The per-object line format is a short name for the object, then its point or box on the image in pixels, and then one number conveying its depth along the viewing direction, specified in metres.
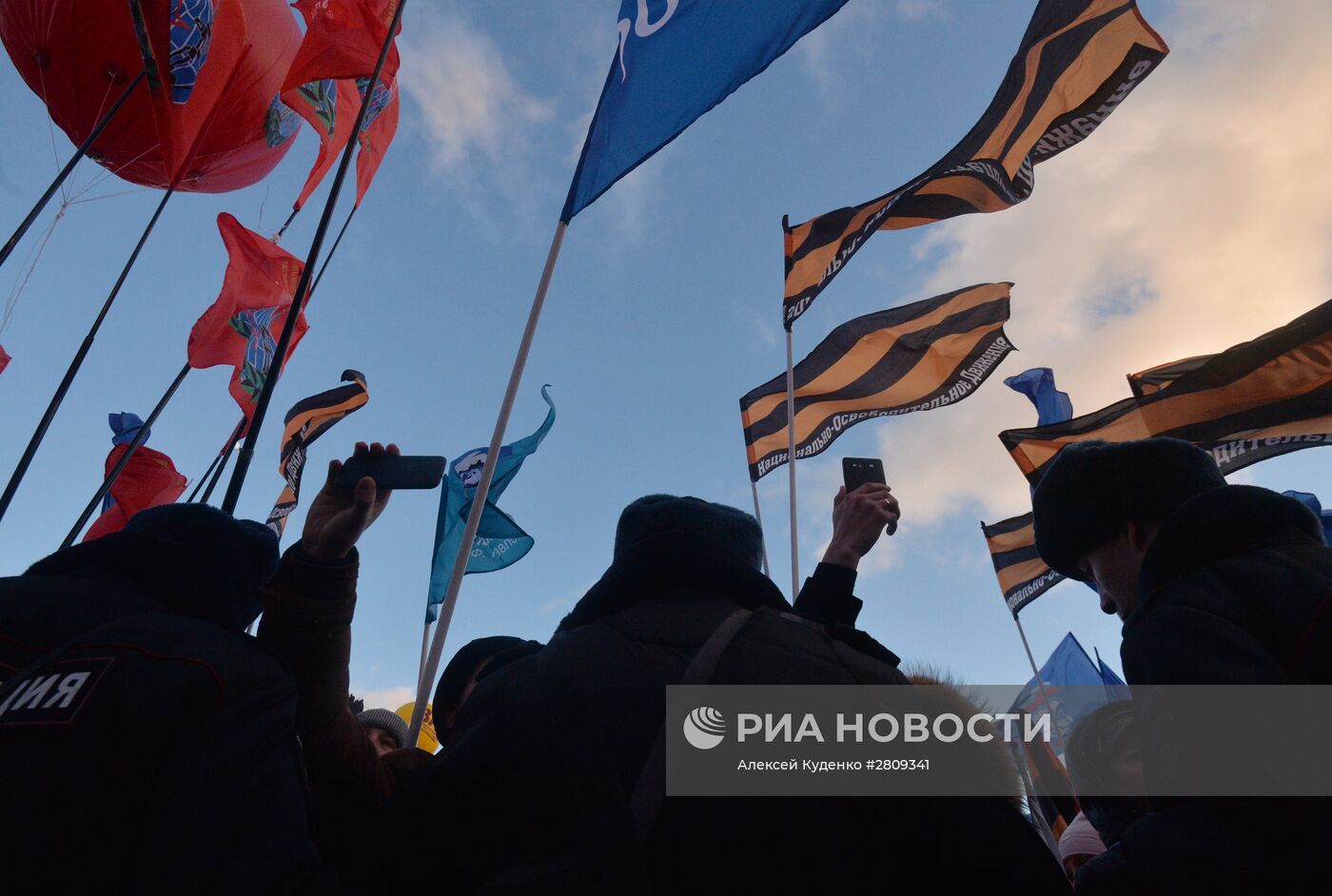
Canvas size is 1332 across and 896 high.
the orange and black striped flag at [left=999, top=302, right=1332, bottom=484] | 4.86
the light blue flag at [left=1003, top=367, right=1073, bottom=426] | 9.77
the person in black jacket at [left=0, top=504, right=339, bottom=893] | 1.29
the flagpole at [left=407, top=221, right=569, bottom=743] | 2.96
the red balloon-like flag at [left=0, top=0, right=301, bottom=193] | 7.09
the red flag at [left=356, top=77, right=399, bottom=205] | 7.64
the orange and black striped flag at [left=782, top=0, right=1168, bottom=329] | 6.32
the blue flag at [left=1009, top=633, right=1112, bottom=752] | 11.35
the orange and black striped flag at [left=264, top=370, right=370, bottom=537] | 5.78
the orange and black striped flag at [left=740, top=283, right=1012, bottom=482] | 8.10
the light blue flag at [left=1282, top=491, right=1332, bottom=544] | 6.96
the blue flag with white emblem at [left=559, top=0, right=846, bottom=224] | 4.66
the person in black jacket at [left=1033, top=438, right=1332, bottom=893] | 1.31
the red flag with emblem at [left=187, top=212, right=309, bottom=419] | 8.58
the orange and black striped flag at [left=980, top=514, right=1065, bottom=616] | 8.73
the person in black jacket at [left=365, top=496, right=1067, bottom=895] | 1.24
